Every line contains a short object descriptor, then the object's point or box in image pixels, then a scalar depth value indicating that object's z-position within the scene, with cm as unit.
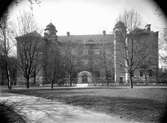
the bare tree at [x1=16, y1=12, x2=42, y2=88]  2202
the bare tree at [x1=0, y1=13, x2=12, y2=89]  2195
